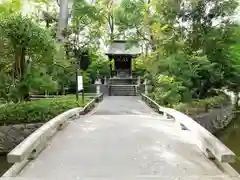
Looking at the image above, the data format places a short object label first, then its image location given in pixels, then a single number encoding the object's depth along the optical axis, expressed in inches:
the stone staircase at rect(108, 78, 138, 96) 1132.5
